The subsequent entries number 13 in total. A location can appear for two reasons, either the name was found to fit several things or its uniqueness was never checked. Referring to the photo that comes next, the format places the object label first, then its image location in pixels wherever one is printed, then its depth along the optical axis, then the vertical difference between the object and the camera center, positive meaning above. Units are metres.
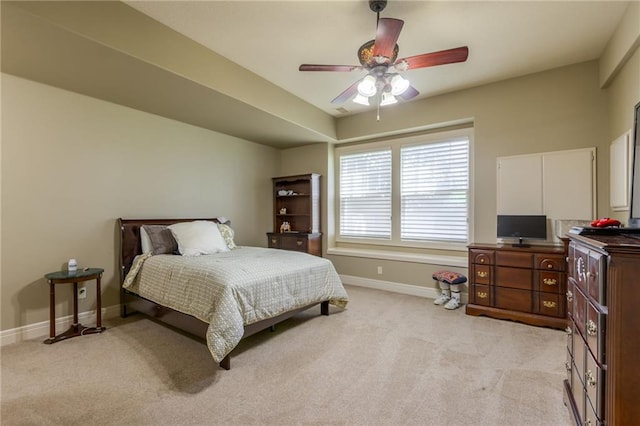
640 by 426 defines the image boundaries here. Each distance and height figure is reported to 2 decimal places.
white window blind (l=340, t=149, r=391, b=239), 4.77 +0.30
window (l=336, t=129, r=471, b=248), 4.09 +0.32
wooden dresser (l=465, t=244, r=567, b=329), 2.94 -0.77
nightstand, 2.65 -0.84
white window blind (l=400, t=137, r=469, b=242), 4.06 +0.31
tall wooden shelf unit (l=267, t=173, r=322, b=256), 4.93 -0.03
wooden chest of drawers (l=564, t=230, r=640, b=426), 1.08 -0.47
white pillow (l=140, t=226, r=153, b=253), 3.37 -0.35
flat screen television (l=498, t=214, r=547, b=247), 3.25 -0.17
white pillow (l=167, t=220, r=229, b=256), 3.31 -0.32
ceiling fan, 2.02 +1.18
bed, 2.25 -0.69
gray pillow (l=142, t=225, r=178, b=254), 3.37 -0.34
